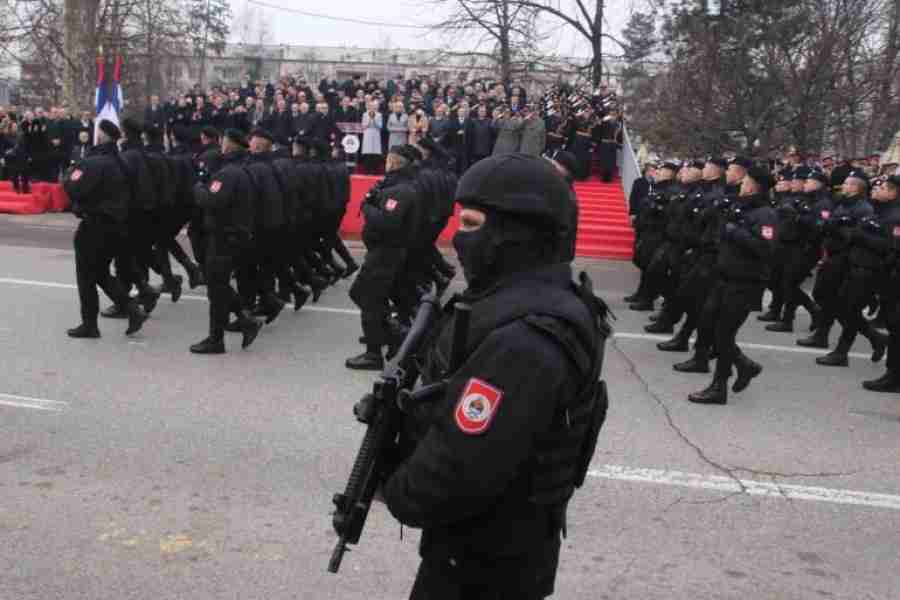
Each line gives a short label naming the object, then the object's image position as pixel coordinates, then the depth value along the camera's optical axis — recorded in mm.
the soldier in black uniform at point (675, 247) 9000
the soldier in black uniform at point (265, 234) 8219
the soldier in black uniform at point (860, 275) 8258
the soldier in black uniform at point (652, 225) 10383
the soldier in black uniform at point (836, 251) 8906
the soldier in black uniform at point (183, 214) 9695
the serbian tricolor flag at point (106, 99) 13406
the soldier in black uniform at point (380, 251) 7500
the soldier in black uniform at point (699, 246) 8180
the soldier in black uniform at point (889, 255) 7656
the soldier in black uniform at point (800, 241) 10047
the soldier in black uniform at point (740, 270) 6922
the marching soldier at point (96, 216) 7848
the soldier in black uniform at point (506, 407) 2135
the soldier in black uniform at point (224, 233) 7730
